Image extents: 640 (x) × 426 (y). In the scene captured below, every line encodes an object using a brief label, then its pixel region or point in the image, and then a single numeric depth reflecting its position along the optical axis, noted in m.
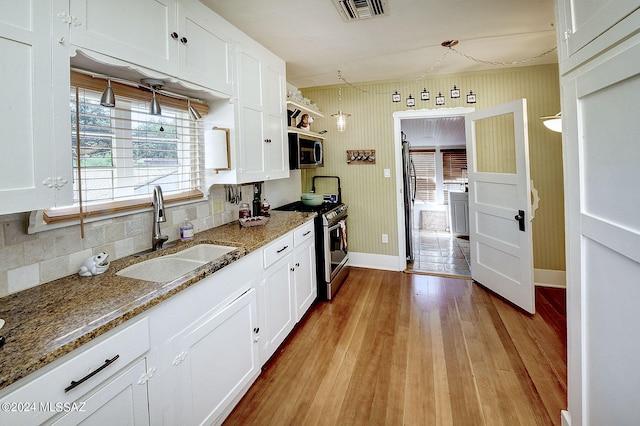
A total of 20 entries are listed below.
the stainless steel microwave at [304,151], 3.18
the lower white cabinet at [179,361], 0.85
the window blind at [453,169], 7.03
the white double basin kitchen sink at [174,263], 1.56
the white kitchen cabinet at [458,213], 5.77
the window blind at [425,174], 7.36
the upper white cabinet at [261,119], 2.30
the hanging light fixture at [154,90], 1.66
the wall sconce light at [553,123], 2.49
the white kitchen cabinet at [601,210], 0.89
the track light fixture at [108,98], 1.41
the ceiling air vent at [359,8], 1.97
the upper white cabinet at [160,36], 1.26
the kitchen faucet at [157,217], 1.73
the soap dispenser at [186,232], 1.99
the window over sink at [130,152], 1.49
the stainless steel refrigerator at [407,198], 4.09
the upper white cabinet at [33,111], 0.97
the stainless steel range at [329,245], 3.03
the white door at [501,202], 2.67
